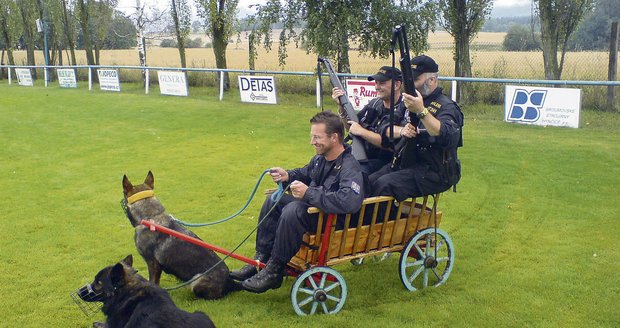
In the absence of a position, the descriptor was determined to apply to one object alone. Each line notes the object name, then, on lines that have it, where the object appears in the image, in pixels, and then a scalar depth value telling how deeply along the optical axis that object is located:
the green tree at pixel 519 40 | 23.20
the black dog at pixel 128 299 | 3.91
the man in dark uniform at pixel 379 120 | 5.54
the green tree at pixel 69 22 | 36.09
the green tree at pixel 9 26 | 38.59
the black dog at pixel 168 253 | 5.11
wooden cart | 4.84
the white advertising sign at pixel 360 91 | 15.42
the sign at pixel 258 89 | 18.95
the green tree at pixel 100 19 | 34.97
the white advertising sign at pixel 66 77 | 27.98
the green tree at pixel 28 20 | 38.06
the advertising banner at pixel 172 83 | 22.33
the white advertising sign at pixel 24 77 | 30.67
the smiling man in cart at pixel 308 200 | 4.65
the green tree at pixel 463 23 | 17.41
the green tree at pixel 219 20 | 24.55
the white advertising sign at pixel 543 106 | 13.35
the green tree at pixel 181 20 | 28.89
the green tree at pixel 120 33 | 43.07
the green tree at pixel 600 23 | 27.91
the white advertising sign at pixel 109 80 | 25.31
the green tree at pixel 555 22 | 17.06
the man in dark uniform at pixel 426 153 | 4.98
